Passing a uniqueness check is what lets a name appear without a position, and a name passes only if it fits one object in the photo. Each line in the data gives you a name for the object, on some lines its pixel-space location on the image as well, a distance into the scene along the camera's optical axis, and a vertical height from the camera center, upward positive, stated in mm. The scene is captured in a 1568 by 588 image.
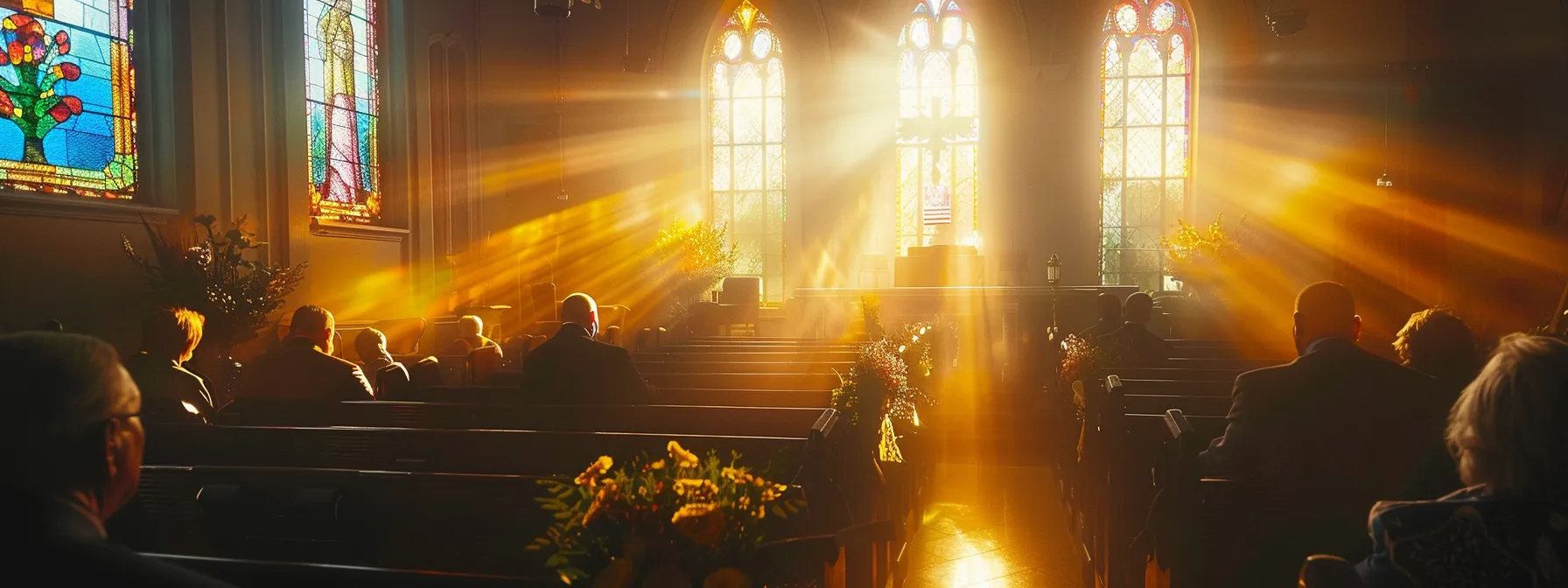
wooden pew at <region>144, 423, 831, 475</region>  2846 -574
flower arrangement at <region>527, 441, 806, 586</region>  1662 -474
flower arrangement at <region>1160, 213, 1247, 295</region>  10516 +61
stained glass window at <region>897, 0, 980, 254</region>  12750 +2026
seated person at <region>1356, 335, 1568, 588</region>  1367 -360
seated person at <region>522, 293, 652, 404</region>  3818 -446
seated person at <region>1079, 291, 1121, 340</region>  6098 -349
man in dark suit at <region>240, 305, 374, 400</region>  3781 -432
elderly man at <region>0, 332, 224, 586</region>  963 -225
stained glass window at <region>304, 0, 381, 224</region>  8703 +1516
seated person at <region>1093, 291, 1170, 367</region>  5523 -484
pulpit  10414 -59
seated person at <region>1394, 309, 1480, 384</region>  2973 -279
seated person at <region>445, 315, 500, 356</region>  5594 -415
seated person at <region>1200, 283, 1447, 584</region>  2545 -445
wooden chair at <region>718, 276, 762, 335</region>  10867 -457
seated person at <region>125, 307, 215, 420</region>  3482 -360
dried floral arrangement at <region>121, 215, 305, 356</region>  6223 -113
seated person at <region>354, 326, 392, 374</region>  4562 -403
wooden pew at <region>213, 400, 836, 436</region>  3350 -569
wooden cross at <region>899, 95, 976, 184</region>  11812 +1718
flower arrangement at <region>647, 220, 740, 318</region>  11906 +36
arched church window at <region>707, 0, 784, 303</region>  13266 +1747
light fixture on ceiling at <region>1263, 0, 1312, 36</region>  8914 +2300
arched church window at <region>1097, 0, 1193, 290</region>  12312 +1677
